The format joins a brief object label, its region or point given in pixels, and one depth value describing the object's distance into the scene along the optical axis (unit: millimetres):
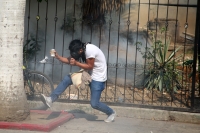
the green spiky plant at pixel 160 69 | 12087
